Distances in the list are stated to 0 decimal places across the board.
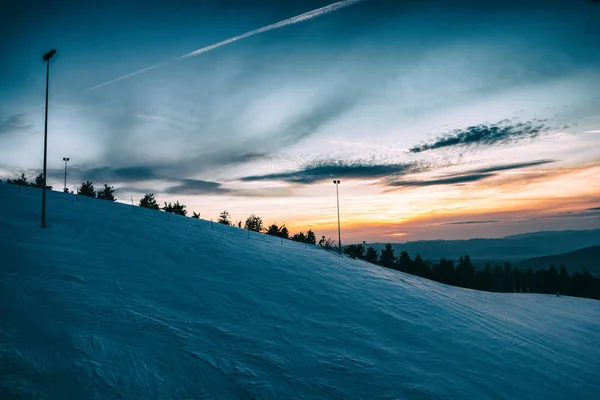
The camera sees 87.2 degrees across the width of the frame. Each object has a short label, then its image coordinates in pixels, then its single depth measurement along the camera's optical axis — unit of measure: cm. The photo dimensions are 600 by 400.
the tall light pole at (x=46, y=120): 1508
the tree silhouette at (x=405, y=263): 7619
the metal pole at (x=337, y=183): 3534
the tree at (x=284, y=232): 8740
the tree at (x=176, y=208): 9302
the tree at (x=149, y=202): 9462
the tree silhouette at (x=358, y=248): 7375
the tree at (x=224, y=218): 10879
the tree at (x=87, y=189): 8365
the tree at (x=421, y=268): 7411
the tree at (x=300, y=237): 9142
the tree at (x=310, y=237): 9244
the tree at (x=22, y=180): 7511
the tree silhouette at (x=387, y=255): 8725
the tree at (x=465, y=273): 7325
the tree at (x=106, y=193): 9119
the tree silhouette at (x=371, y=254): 8269
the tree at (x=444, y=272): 7294
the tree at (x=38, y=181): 8006
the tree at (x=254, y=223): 10081
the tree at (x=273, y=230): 8813
